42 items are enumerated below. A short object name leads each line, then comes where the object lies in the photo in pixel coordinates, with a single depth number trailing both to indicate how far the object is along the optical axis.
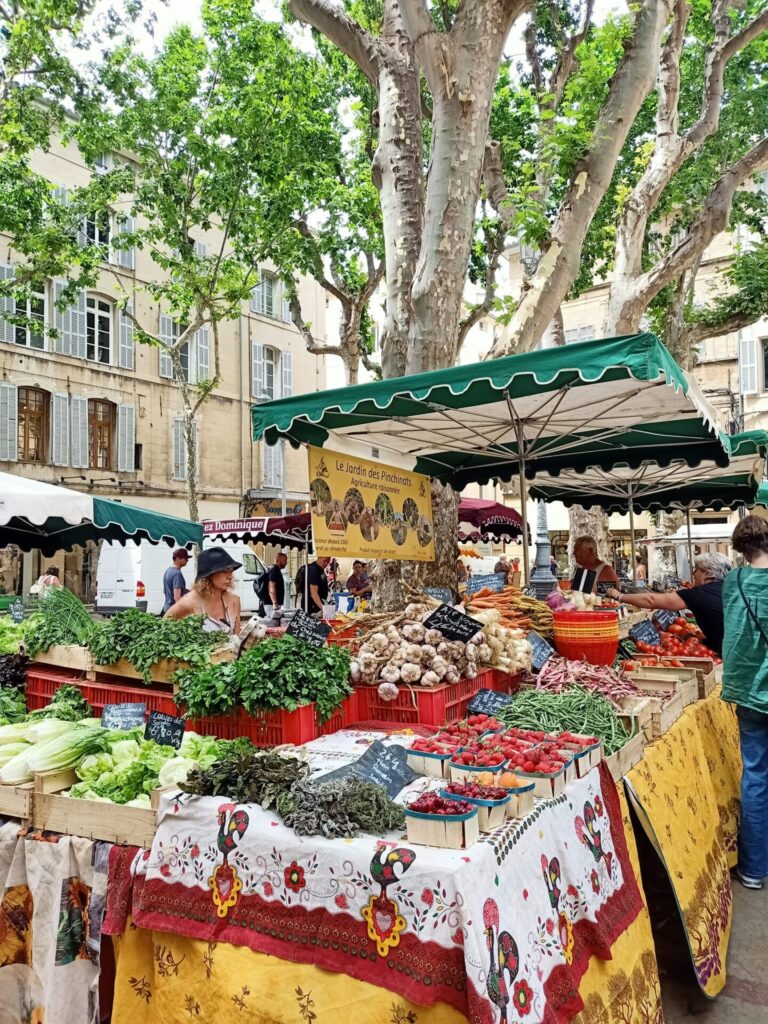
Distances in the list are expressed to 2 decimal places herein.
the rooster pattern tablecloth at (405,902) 1.98
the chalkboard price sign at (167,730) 3.17
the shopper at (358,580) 15.34
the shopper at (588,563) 8.16
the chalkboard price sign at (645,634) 5.83
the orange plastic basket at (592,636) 4.69
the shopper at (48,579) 13.67
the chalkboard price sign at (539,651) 4.60
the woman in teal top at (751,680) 4.23
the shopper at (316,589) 12.69
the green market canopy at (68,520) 6.35
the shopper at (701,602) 4.83
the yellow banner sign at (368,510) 4.98
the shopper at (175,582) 11.95
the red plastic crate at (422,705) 3.82
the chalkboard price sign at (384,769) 2.72
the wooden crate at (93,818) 2.61
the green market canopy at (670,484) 7.87
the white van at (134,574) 18.22
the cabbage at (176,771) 2.78
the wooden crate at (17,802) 2.84
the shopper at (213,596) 5.12
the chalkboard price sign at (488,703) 3.88
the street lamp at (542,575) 6.53
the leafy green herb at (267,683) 3.41
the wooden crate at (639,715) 3.61
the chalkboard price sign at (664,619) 6.86
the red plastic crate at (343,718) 3.72
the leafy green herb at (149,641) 3.91
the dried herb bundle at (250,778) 2.55
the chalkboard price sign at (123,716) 3.49
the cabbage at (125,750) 3.09
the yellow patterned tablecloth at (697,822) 3.25
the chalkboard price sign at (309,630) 3.82
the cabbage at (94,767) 2.98
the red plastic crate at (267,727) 3.43
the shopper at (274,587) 14.01
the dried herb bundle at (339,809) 2.30
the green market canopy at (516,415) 3.75
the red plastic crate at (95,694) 4.01
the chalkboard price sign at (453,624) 4.15
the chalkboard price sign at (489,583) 5.87
